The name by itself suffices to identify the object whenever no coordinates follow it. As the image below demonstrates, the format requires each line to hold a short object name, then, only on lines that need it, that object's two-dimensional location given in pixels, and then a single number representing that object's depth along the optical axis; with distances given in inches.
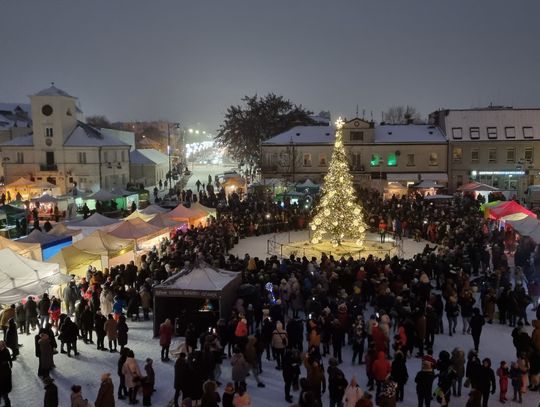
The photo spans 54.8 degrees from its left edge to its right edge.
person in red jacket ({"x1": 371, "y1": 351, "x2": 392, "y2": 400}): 395.5
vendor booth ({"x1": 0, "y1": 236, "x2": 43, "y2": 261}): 700.7
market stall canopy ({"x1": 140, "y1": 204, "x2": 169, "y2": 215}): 1042.1
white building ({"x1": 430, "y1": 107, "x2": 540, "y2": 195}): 1637.6
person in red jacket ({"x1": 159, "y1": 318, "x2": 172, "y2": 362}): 461.1
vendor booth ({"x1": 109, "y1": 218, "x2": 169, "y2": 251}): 792.9
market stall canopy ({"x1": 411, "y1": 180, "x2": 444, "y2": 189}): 1455.5
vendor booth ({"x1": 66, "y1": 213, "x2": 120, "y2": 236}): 900.0
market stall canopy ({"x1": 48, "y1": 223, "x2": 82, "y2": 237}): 826.2
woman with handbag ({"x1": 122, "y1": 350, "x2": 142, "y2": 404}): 391.9
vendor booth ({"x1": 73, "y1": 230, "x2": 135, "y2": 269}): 716.0
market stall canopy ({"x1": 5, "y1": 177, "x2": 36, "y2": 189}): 1541.6
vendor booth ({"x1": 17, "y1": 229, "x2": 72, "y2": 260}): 756.6
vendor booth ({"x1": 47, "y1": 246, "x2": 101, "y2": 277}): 657.3
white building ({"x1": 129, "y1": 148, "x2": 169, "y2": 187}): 2229.2
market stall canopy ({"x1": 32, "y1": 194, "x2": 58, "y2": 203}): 1299.2
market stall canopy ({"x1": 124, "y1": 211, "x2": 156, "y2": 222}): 989.0
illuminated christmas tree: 919.0
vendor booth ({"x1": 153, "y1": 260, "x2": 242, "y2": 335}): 516.7
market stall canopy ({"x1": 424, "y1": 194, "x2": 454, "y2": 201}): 1262.3
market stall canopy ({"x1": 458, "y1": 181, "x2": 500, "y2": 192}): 1330.0
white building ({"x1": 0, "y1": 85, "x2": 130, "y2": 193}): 1728.6
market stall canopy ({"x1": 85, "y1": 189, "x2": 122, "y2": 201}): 1376.7
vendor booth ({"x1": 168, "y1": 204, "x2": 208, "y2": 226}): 1003.9
